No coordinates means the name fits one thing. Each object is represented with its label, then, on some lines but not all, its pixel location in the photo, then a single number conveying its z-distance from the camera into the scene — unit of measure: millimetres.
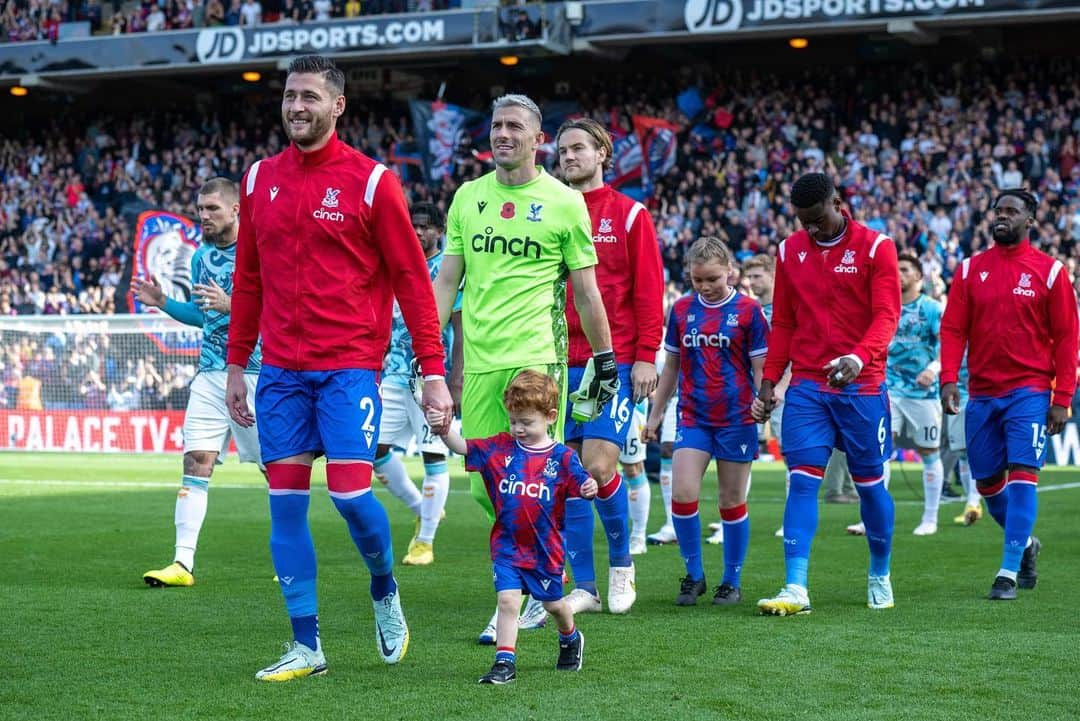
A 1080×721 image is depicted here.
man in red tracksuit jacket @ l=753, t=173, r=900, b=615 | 7910
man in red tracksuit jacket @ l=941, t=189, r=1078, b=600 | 8758
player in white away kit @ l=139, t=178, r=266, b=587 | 9031
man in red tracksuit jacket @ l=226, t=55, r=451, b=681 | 6086
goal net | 25484
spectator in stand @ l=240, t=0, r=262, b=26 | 38153
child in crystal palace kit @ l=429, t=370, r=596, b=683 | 6102
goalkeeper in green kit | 6875
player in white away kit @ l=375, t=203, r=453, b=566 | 10516
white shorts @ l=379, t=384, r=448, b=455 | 10859
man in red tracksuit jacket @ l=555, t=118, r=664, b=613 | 7832
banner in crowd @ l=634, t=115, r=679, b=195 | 32719
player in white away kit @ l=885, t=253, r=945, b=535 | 13180
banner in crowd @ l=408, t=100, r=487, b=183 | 35312
